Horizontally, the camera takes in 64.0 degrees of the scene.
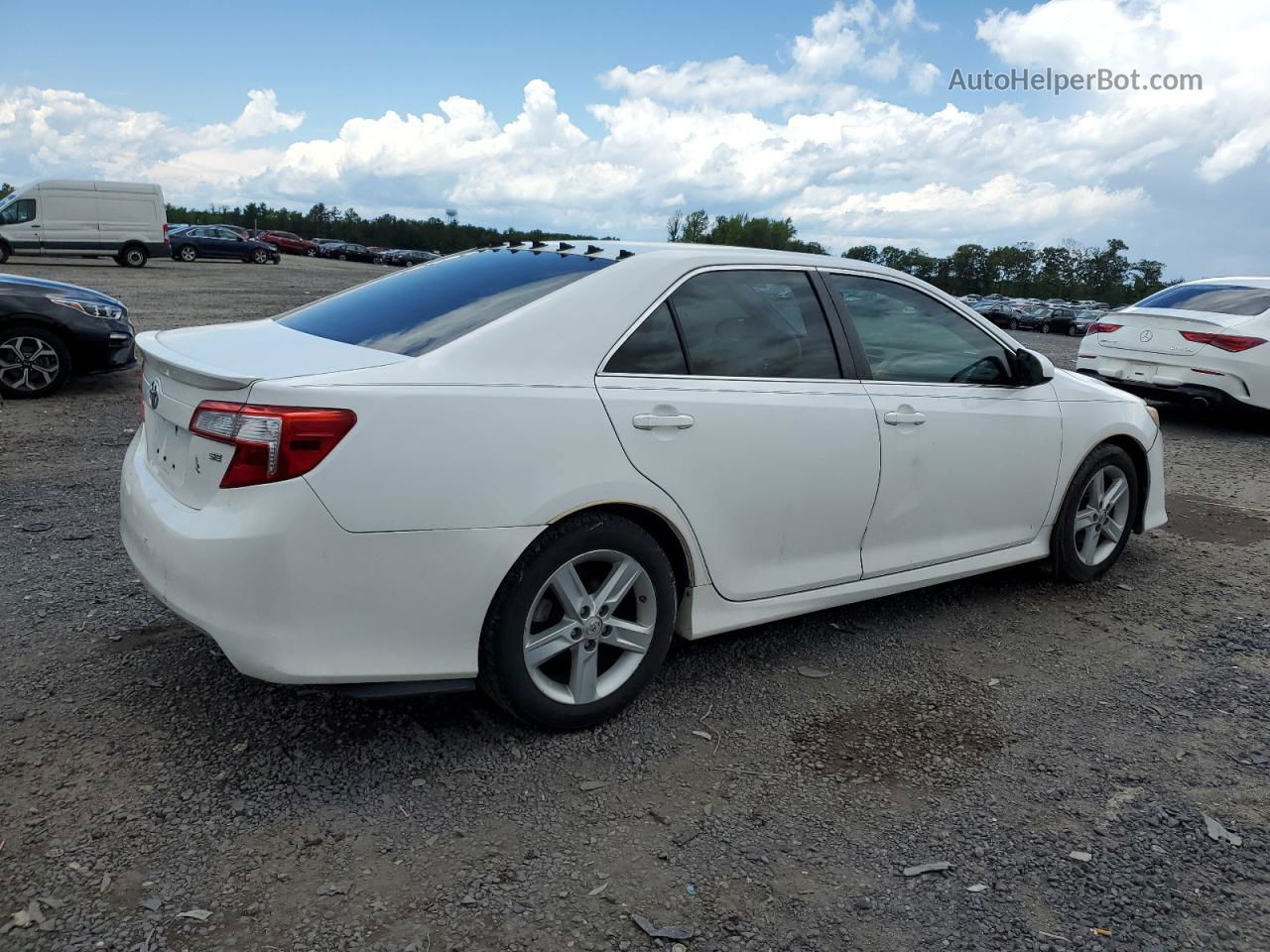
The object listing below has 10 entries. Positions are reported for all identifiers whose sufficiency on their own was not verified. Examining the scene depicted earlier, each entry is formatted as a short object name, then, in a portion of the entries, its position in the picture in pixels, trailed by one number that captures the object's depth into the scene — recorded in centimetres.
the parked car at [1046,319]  4403
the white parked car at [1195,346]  934
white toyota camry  274
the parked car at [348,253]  6694
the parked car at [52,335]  850
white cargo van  2955
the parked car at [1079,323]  4273
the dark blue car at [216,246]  4112
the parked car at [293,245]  6462
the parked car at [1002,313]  4516
